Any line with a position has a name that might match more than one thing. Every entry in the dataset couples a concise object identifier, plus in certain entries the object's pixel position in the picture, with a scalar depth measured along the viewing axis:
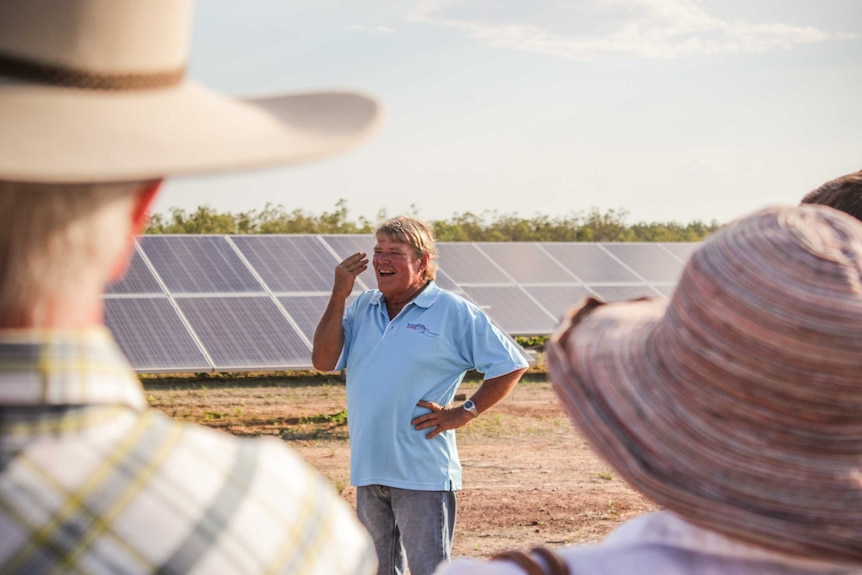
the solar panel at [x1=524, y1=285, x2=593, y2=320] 16.05
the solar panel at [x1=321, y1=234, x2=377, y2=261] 15.05
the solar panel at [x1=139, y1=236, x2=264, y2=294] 13.62
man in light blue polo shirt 4.84
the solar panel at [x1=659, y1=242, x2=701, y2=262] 21.01
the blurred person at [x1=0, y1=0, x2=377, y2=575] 1.14
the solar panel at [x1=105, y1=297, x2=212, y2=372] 11.40
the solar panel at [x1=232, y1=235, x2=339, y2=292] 13.90
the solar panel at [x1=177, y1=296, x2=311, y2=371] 11.76
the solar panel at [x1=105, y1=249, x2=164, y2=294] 13.21
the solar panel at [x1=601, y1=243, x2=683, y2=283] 19.16
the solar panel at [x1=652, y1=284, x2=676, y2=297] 18.33
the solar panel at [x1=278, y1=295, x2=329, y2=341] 12.92
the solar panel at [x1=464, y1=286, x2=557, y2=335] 14.97
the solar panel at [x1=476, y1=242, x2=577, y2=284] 17.19
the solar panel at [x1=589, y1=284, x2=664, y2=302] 17.59
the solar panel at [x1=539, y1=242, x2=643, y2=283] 18.19
